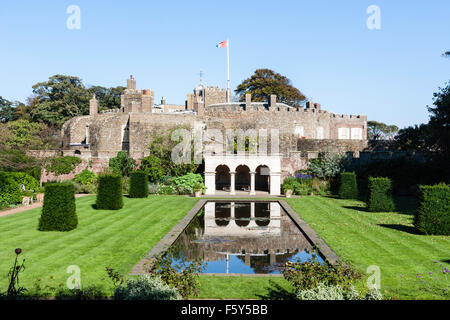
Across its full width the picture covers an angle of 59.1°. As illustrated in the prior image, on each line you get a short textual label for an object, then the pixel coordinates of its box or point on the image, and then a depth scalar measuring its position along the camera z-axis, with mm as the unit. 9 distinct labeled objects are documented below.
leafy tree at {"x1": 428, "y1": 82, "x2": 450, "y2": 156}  20891
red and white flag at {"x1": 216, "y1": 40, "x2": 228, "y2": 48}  39094
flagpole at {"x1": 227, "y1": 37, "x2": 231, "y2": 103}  41062
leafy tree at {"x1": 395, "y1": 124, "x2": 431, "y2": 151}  29744
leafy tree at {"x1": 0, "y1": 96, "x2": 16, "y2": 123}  52281
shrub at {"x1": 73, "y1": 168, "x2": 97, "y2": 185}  26500
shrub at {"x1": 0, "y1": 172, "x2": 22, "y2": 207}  18281
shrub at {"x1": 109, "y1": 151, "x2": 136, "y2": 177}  28020
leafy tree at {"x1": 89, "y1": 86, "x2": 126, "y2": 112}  54906
